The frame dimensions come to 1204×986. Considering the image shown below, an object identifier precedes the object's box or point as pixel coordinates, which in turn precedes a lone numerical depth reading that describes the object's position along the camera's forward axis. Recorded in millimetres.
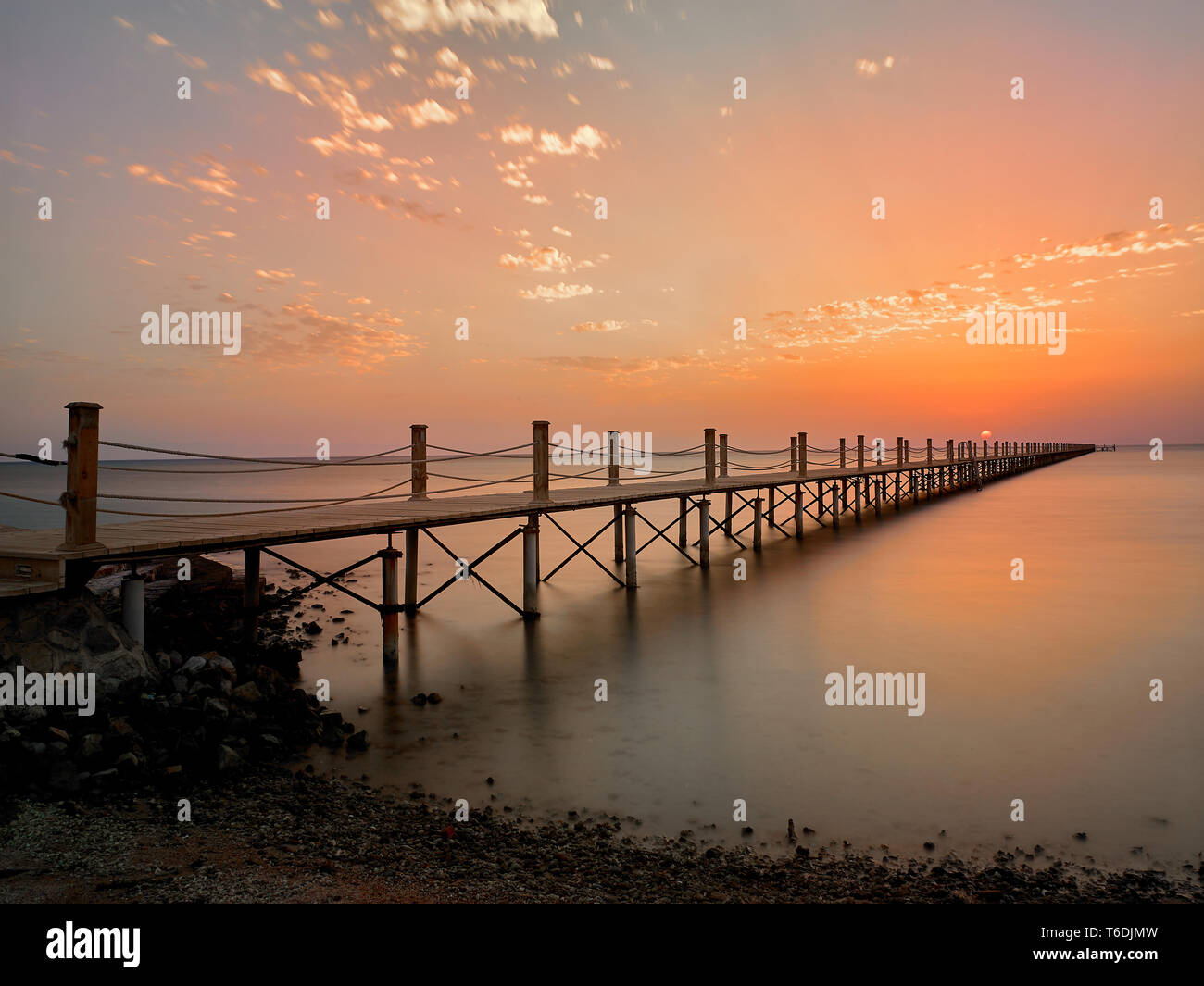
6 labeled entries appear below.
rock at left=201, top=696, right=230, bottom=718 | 6523
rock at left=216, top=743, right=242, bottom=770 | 5929
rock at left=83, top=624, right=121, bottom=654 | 6719
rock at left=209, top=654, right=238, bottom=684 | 7590
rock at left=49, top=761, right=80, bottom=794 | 5383
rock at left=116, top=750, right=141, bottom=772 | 5664
